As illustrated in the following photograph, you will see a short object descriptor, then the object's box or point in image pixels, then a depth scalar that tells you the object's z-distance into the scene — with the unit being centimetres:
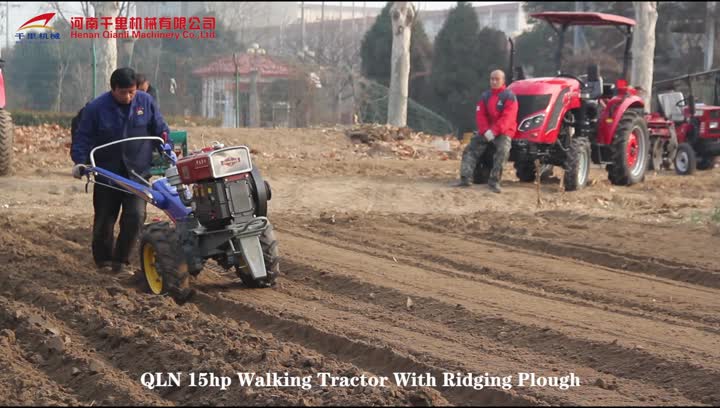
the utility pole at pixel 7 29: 2314
